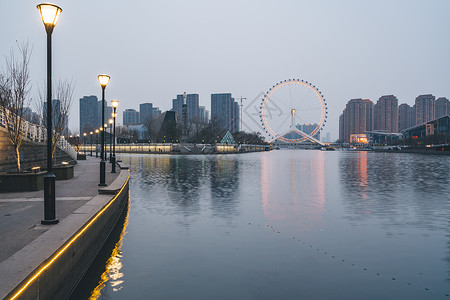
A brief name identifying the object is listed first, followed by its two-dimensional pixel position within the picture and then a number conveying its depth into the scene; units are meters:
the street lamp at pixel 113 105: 27.42
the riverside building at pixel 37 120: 63.31
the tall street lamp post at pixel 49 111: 9.59
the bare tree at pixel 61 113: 25.38
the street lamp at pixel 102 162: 17.96
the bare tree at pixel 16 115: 18.89
